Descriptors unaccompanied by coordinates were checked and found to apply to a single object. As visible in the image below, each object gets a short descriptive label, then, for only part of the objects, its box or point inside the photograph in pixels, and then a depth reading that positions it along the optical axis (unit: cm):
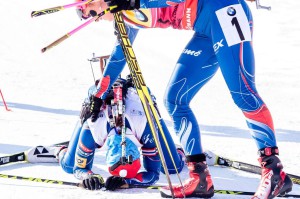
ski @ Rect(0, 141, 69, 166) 1134
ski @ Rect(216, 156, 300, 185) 1086
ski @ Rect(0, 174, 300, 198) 959
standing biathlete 882
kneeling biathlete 977
